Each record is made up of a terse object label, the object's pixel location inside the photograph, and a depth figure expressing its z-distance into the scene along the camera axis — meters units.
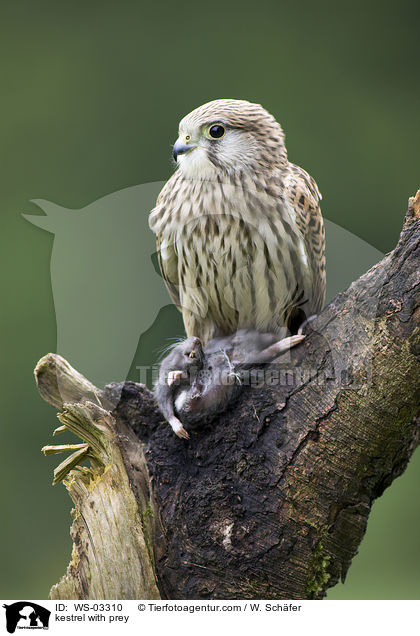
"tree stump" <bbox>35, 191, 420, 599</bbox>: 8.10
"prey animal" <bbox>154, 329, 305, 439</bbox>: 8.16
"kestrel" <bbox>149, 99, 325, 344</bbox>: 8.23
